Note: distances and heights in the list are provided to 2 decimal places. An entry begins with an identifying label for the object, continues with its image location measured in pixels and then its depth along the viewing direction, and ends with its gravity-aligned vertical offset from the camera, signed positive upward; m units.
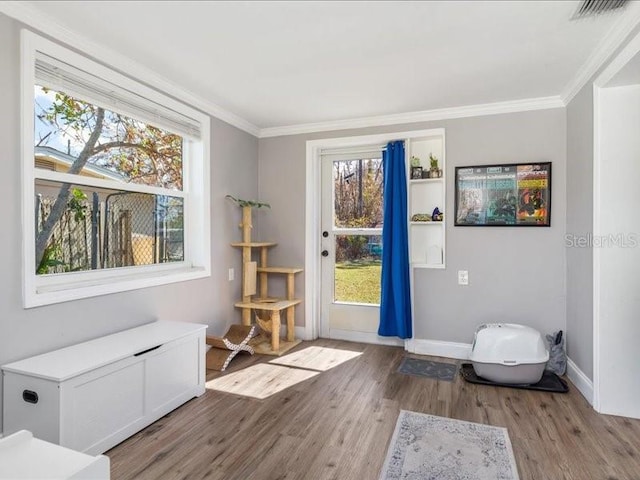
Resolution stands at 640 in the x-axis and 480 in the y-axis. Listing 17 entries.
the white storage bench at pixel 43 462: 1.13 -0.70
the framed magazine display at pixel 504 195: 3.23 +0.36
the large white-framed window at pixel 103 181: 2.13 +0.40
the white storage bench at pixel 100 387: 1.80 -0.80
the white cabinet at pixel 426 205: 3.62 +0.30
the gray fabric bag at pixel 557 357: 3.07 -0.99
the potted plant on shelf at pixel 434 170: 3.59 +0.63
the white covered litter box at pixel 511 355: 2.82 -0.90
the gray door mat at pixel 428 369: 3.11 -1.14
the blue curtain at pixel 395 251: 3.62 -0.15
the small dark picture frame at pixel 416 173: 3.65 +0.61
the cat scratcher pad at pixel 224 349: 3.21 -0.99
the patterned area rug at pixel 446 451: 1.84 -1.16
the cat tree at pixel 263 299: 3.64 -0.66
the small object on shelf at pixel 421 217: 3.63 +0.18
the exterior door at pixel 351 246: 3.98 -0.10
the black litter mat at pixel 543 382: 2.80 -1.13
